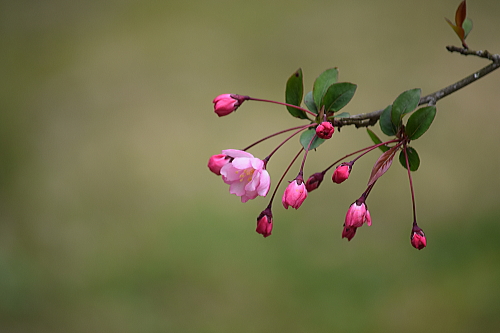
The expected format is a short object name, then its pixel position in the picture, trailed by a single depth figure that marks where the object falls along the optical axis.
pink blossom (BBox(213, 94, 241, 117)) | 1.47
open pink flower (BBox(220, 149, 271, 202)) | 1.46
